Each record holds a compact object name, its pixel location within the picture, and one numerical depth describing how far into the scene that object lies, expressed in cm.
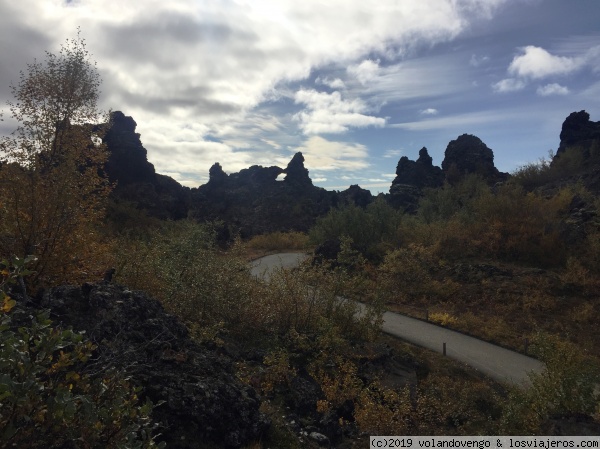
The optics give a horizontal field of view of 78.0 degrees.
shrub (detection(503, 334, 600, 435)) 724
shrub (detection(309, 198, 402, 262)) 2914
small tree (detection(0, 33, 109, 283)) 777
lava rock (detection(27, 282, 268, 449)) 565
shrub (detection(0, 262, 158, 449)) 246
